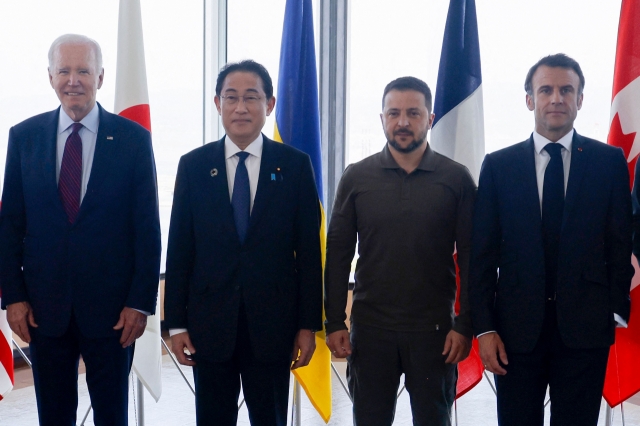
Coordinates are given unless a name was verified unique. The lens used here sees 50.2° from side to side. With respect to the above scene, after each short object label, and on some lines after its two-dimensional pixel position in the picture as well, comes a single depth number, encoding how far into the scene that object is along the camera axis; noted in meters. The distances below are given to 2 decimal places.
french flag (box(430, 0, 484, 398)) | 3.29
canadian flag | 2.98
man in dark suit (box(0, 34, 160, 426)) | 2.36
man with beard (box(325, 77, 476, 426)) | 2.42
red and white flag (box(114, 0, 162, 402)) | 3.26
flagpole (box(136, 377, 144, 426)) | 3.40
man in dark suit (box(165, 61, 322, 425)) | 2.35
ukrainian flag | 3.41
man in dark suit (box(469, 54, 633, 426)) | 2.26
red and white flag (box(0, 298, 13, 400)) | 2.99
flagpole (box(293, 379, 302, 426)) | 3.50
